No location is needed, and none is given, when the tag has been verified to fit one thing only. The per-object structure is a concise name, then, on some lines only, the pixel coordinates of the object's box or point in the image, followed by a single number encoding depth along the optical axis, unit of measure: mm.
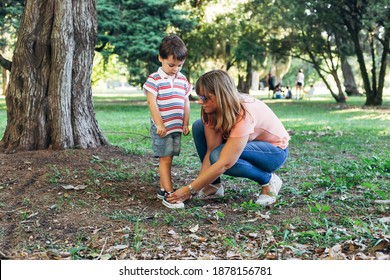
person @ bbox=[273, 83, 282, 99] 31656
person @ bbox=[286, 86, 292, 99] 31812
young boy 4641
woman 4398
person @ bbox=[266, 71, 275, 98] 32594
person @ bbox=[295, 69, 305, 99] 29627
